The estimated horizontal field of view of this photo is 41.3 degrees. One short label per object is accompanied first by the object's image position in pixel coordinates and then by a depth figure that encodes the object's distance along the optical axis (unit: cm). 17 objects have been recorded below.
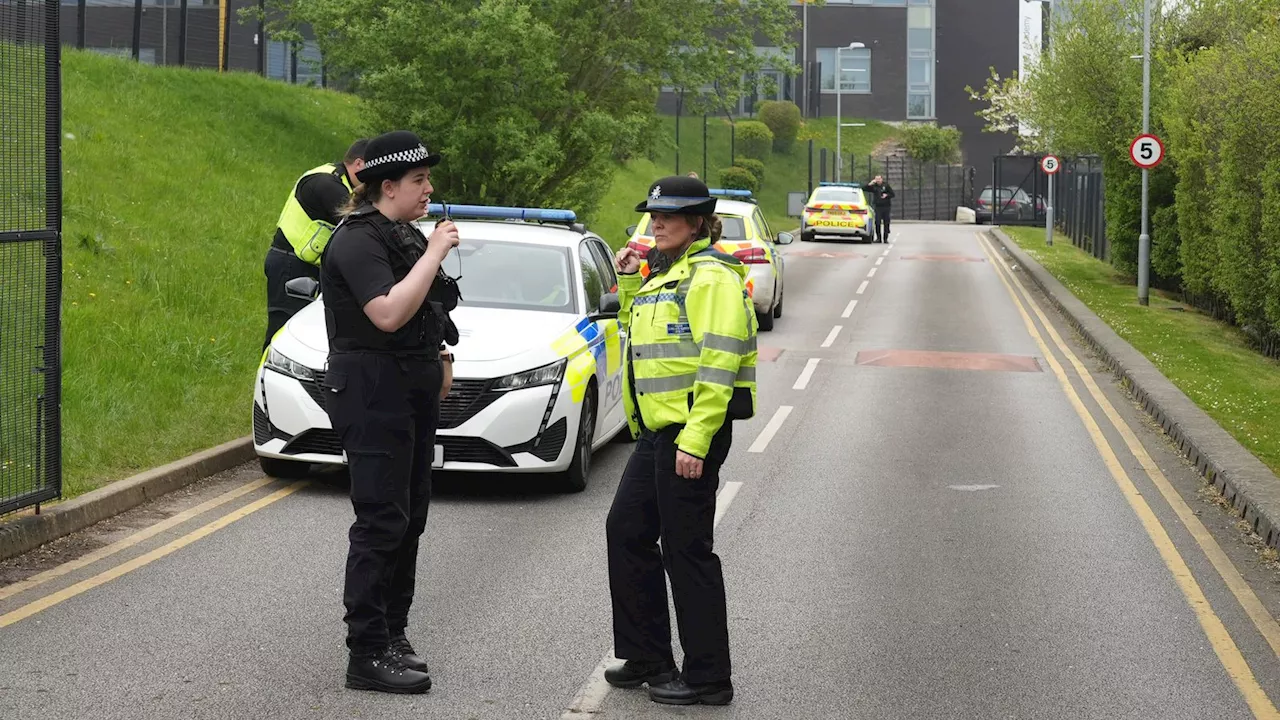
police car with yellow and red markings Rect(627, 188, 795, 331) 2144
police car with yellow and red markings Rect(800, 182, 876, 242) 4462
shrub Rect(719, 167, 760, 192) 5853
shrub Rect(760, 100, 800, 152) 7094
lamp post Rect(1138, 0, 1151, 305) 2622
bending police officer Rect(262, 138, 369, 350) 975
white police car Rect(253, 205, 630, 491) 980
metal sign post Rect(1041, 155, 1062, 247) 4416
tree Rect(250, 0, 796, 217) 2320
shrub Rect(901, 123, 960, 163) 7675
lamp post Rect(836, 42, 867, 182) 6912
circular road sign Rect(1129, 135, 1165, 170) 2606
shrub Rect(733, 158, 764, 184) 6238
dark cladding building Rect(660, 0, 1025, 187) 8294
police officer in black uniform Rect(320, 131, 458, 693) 593
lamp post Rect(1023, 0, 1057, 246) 4406
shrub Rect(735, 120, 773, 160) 6719
